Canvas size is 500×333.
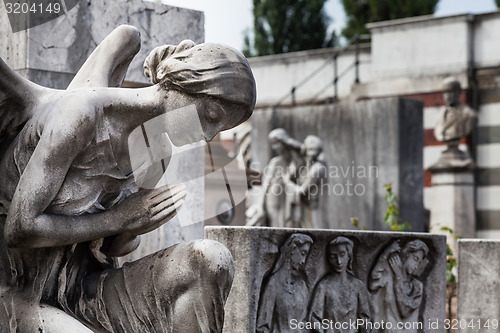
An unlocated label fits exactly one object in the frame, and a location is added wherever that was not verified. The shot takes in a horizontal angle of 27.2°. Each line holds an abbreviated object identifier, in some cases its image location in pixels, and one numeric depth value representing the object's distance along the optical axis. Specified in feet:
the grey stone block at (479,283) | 19.92
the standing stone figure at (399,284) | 19.54
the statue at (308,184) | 48.06
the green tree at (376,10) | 72.38
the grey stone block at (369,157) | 51.60
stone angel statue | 9.90
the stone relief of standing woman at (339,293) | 18.57
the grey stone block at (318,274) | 17.03
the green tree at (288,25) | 79.30
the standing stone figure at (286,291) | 17.49
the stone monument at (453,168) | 50.14
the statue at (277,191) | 48.52
